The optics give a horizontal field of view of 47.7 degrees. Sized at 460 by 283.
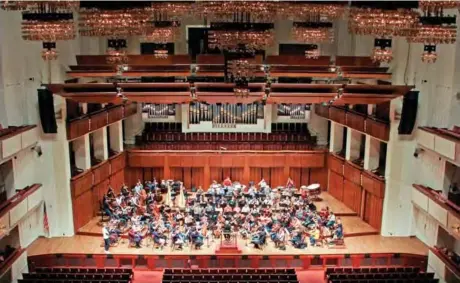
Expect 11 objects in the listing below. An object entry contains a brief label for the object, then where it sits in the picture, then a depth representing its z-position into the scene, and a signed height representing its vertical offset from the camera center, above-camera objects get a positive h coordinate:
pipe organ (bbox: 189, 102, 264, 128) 21.86 -3.03
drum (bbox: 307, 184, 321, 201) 20.44 -5.82
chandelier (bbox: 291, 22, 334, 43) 11.65 +0.23
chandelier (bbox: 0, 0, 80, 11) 7.65 +0.52
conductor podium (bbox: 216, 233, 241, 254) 15.49 -6.03
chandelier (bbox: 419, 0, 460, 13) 7.41 +0.56
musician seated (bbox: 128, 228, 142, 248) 15.72 -5.87
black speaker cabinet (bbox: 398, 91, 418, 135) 15.44 -2.11
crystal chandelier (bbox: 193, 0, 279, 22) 8.37 +0.52
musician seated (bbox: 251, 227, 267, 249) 15.70 -5.86
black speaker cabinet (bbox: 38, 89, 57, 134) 15.27 -2.10
